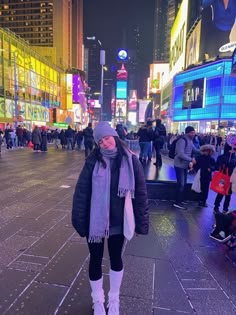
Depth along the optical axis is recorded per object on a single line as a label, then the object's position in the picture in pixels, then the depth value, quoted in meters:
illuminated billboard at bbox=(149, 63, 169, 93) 100.12
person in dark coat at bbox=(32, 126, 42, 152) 19.20
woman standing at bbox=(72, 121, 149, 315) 2.41
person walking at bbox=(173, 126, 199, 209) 6.04
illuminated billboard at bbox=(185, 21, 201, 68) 56.78
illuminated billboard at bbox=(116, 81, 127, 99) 91.88
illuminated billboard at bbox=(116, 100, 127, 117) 95.55
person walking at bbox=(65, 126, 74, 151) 23.23
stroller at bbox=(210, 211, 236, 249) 4.06
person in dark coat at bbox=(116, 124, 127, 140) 12.51
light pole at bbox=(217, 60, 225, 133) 48.27
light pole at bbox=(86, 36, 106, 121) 16.90
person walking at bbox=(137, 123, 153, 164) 10.78
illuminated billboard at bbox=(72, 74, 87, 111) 70.44
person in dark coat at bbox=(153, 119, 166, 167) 10.39
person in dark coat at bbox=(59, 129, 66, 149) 24.27
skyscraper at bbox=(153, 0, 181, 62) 174.38
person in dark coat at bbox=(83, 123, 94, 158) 15.30
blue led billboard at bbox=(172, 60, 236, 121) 48.84
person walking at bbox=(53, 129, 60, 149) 25.56
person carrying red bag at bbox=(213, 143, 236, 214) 5.14
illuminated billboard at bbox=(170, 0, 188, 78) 68.31
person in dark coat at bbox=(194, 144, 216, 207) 6.28
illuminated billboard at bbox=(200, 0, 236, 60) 51.53
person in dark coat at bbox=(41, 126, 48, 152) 20.42
